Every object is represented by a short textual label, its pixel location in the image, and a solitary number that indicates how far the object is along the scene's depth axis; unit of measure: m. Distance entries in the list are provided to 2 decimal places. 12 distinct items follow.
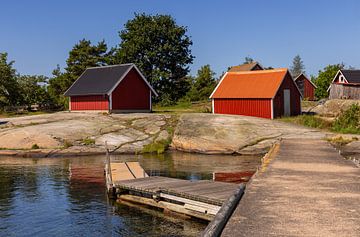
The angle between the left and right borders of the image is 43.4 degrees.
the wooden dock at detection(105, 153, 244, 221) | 14.36
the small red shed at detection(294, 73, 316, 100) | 76.17
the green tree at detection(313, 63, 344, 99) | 77.31
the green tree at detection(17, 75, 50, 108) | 69.00
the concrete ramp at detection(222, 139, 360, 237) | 7.94
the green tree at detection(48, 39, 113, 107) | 70.81
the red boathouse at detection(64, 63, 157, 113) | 45.97
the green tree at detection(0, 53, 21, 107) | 62.22
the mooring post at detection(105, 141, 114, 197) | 18.56
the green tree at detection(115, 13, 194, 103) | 71.62
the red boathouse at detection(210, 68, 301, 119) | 42.09
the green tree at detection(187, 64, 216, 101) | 75.62
